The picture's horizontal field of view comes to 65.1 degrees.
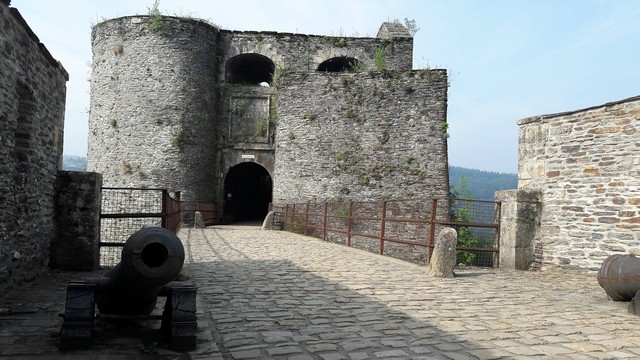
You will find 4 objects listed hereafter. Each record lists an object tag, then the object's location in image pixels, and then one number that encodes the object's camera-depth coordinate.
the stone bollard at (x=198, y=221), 18.06
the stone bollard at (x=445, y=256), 7.54
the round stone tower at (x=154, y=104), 19.38
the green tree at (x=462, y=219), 17.77
